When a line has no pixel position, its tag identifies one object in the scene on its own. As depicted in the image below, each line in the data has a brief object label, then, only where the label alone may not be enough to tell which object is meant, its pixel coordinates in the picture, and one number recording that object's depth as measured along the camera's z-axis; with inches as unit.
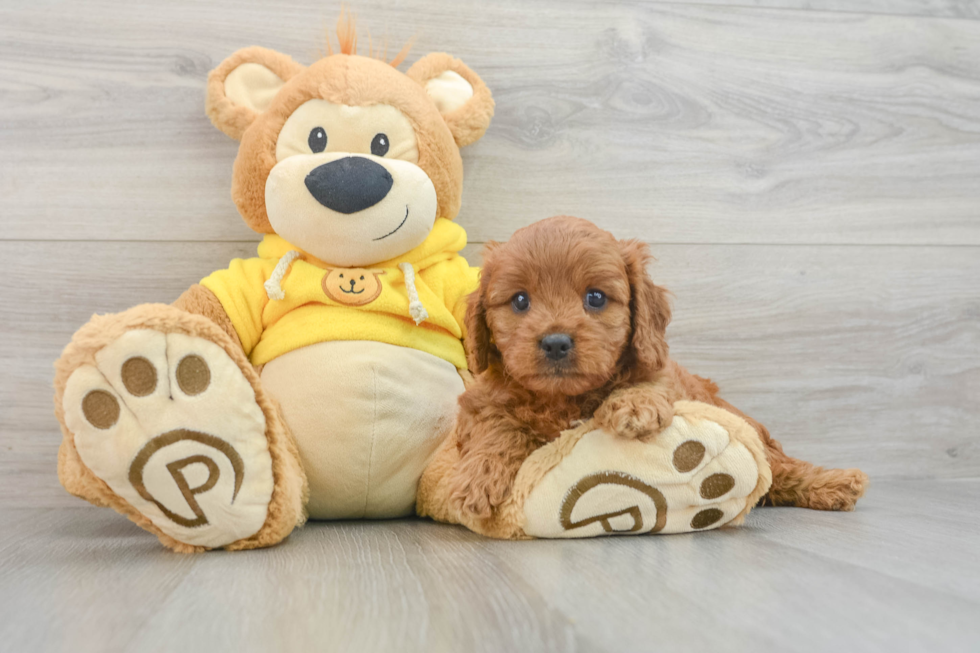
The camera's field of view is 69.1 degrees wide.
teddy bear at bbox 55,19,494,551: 35.8
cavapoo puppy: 35.7
